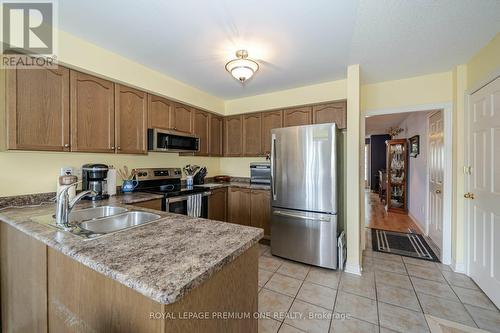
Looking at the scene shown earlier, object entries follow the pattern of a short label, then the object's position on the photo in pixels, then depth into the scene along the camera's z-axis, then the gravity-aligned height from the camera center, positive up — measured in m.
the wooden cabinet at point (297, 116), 3.15 +0.76
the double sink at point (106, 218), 1.34 -0.37
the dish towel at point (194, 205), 2.72 -0.52
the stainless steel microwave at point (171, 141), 2.63 +0.34
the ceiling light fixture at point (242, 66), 2.12 +1.02
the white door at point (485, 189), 1.88 -0.23
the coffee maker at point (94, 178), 2.15 -0.12
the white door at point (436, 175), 2.95 -0.16
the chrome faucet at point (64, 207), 1.19 -0.24
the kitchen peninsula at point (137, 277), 0.67 -0.44
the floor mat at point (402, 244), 2.94 -1.24
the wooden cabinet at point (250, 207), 3.15 -0.65
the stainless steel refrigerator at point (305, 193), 2.45 -0.35
